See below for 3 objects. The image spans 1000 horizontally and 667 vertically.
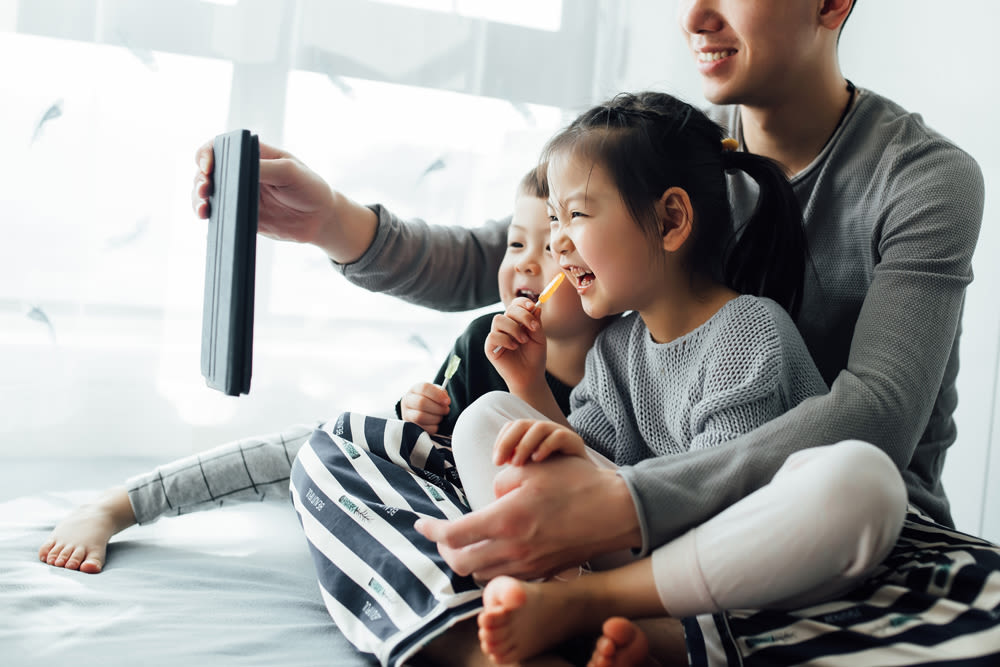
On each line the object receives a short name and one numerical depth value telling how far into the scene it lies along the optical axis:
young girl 0.57
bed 0.63
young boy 0.92
